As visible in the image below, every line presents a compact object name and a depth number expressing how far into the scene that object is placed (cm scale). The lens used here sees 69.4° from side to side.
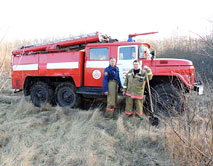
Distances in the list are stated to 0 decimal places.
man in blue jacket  420
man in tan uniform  389
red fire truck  421
